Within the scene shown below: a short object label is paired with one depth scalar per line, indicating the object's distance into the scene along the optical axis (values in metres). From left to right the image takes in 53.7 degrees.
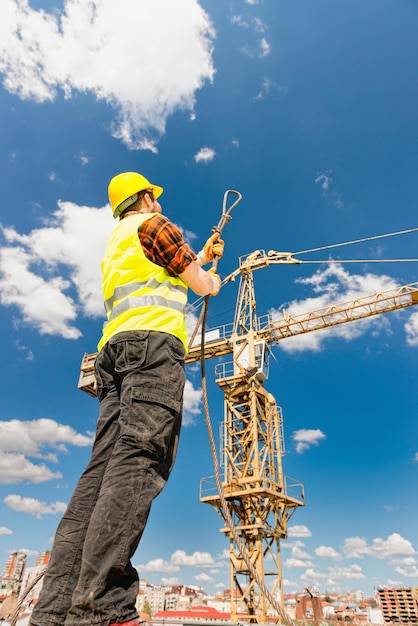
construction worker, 1.37
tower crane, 18.20
